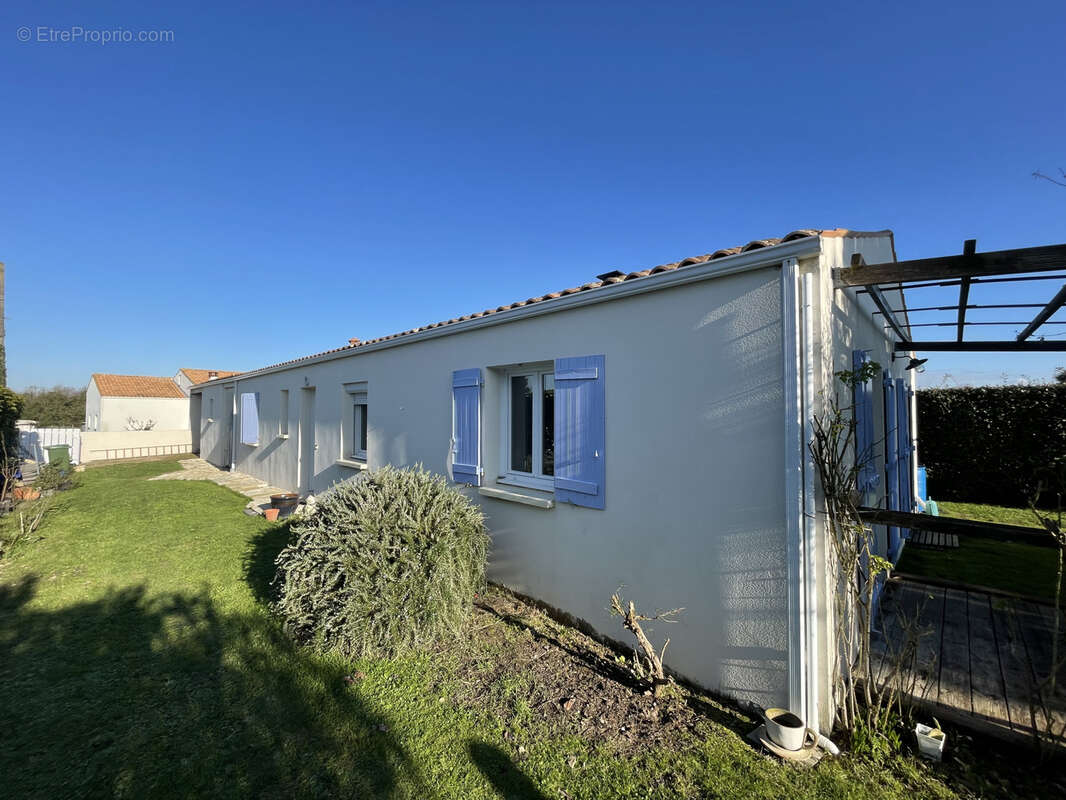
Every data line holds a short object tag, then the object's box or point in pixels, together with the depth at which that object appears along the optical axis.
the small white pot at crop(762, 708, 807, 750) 2.76
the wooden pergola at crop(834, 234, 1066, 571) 2.58
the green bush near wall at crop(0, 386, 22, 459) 9.28
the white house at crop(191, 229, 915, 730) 3.00
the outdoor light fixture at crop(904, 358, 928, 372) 7.84
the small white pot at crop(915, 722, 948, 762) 2.74
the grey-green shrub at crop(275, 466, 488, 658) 3.93
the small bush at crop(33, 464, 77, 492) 10.34
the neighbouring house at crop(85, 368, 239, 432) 26.34
